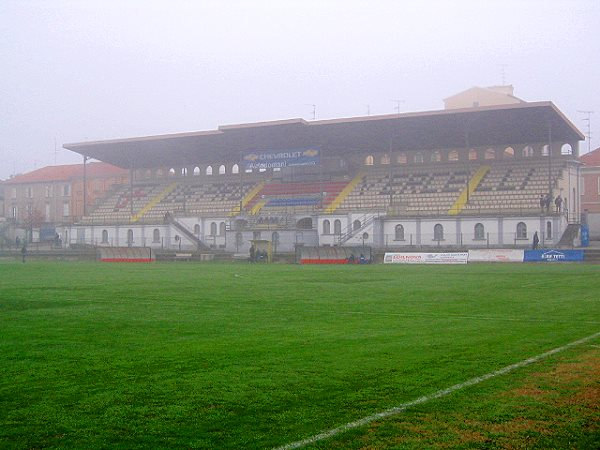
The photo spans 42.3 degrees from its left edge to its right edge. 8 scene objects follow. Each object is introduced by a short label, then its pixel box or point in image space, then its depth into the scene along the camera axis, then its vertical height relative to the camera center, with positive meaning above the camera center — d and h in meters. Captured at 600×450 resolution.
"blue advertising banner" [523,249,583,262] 47.88 -1.17
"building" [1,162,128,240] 95.44 +6.66
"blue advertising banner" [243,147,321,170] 70.06 +7.54
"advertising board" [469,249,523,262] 49.19 -1.11
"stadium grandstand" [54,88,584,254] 60.12 +5.03
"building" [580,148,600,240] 78.45 +5.06
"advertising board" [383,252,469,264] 49.97 -1.26
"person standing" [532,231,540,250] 53.28 -0.28
